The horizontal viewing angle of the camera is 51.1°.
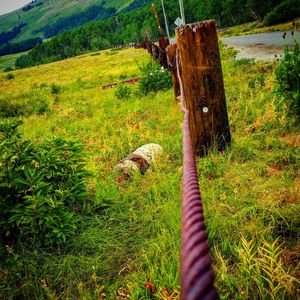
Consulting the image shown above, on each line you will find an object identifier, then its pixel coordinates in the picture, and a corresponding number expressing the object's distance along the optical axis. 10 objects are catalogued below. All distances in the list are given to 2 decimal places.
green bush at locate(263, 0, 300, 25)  26.14
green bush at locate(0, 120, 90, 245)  2.48
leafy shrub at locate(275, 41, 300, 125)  3.71
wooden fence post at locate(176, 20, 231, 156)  3.37
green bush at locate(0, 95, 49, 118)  10.61
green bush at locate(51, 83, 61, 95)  14.46
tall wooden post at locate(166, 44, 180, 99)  6.68
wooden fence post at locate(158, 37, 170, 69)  9.04
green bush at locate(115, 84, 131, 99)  9.28
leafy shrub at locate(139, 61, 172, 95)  8.62
